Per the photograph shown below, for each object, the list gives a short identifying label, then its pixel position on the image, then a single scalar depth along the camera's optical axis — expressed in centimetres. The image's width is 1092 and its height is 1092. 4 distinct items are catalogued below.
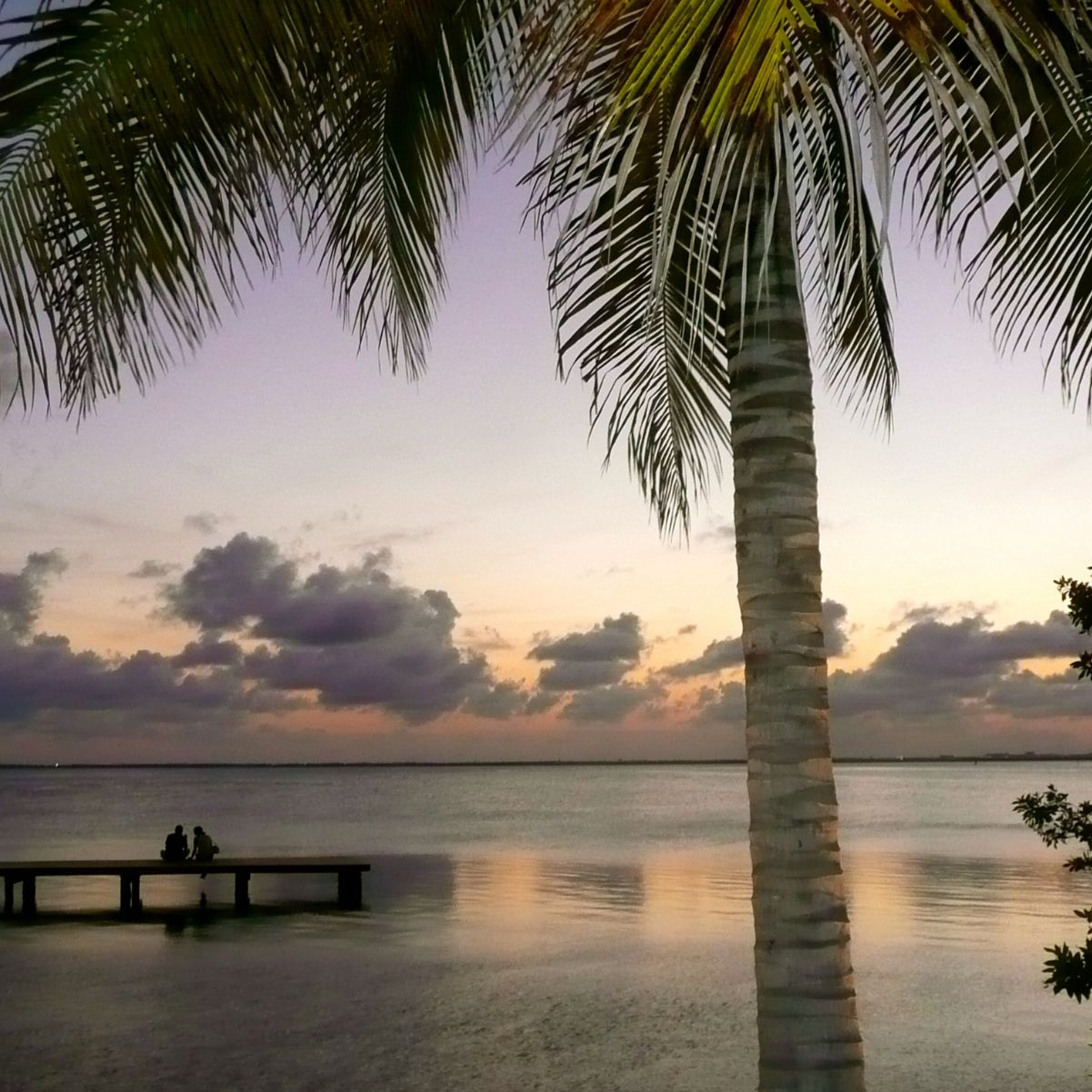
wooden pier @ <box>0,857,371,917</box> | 2512
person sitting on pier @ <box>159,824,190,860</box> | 2553
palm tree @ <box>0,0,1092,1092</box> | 336
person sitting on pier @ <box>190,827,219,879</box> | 2553
